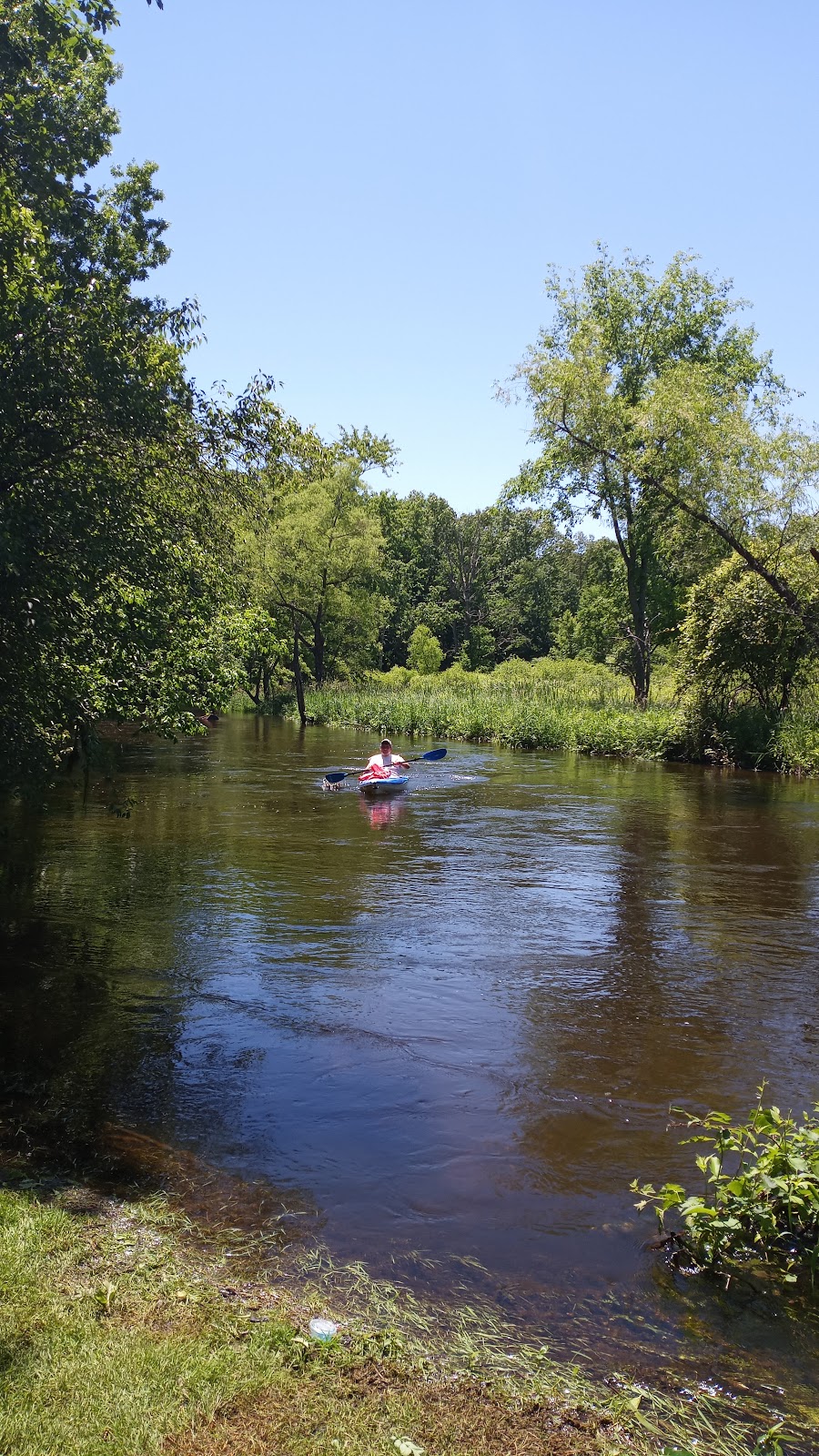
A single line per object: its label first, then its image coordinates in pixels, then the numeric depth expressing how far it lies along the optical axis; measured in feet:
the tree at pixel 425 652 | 204.85
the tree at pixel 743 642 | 84.64
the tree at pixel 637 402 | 82.33
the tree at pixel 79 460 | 24.31
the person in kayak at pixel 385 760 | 72.90
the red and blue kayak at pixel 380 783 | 71.51
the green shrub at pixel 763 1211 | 14.79
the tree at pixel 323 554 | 151.74
